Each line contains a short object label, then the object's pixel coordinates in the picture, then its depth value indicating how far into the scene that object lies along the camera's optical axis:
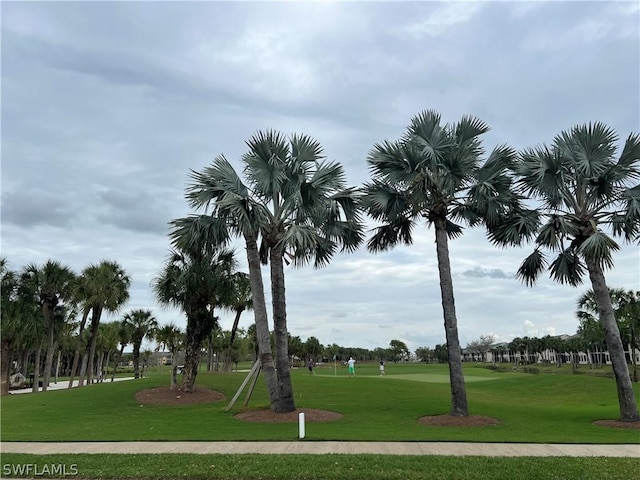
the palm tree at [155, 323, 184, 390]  35.53
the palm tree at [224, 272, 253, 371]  26.42
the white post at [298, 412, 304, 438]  12.83
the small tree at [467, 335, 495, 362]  140.59
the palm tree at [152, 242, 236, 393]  24.91
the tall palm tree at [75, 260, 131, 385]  34.53
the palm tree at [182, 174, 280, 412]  18.17
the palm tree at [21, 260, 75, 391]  33.12
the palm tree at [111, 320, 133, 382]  53.03
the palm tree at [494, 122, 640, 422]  16.64
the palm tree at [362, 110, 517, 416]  17.69
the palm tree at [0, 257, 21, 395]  30.98
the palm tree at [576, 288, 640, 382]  39.72
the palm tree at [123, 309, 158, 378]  52.62
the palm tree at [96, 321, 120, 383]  55.31
